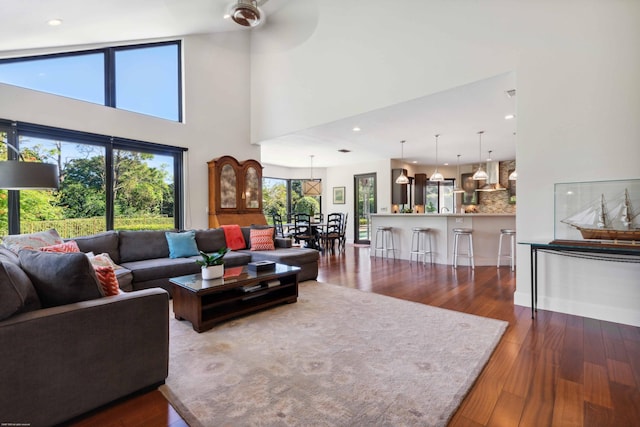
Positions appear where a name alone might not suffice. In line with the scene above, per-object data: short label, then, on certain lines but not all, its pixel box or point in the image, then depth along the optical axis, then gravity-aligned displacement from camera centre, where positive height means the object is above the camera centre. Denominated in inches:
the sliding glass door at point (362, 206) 379.2 +5.9
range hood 366.3 +44.8
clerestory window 164.6 +86.3
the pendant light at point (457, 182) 402.7 +37.7
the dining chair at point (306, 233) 297.4 -22.5
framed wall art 401.1 +20.5
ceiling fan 171.2 +116.3
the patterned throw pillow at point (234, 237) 197.9 -17.2
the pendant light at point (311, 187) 391.9 +32.1
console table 102.7 -15.3
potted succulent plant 117.0 -21.3
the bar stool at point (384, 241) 268.9 -28.5
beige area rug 64.0 -42.9
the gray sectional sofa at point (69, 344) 54.9 -27.4
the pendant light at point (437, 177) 285.3 +31.6
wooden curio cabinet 234.4 +16.6
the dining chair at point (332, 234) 298.5 -24.0
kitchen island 228.1 -17.4
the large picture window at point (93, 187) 159.9 +17.4
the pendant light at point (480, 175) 285.0 +33.2
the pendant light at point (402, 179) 286.4 +30.1
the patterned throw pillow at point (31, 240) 118.0 -11.1
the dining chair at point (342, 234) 323.0 -24.8
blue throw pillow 168.1 -18.5
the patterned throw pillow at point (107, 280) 78.3 -18.0
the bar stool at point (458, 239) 220.0 -23.5
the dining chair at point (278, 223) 303.2 -13.0
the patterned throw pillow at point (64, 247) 116.3 -13.7
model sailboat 111.3 -5.1
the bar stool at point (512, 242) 213.9 -23.8
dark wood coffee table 107.2 -33.0
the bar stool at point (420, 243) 242.8 -27.5
